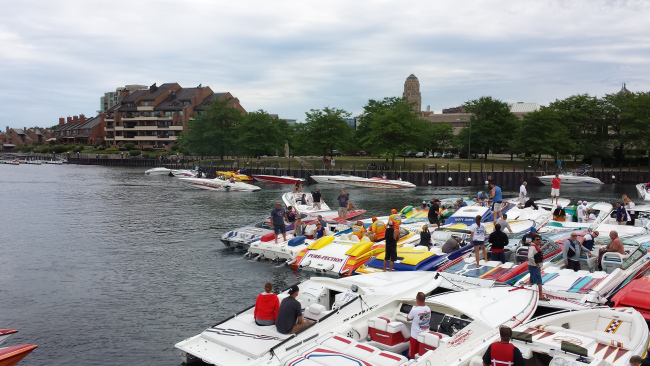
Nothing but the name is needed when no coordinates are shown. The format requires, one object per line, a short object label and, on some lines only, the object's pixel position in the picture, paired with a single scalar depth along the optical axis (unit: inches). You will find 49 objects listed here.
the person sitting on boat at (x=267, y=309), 416.2
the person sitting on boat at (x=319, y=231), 815.7
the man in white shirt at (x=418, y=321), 368.8
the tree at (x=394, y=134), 2714.1
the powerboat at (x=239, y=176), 2307.6
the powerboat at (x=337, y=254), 674.8
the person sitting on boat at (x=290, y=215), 912.3
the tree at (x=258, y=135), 3243.1
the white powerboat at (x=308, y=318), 378.9
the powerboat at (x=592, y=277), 498.0
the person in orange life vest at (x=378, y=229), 812.6
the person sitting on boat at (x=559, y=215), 925.2
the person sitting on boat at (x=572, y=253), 596.4
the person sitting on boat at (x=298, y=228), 841.5
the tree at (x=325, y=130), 2967.5
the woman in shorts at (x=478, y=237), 614.5
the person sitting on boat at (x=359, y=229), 792.3
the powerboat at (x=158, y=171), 3016.7
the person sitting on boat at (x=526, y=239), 648.4
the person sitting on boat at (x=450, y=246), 680.4
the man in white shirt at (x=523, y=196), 1083.3
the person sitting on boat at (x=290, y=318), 399.2
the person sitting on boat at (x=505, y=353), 289.1
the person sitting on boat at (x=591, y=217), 959.0
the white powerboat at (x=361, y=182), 2124.8
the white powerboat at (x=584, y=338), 335.0
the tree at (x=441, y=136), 3984.7
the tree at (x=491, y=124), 3206.2
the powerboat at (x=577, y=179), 2295.8
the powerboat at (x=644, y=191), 1670.8
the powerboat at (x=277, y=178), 2369.6
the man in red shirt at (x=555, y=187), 1140.0
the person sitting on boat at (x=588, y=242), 634.7
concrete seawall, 2388.0
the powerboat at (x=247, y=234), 845.8
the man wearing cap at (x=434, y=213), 903.1
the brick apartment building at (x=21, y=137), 6578.7
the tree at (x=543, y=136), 2731.3
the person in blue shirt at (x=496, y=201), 908.0
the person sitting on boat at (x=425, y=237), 732.0
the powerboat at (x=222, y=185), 2026.3
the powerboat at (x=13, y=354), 378.0
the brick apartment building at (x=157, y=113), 4596.5
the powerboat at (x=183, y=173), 2709.4
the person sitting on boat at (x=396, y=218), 776.5
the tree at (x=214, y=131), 3550.7
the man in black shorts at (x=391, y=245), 617.3
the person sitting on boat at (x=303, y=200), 1179.3
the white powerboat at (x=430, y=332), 343.3
